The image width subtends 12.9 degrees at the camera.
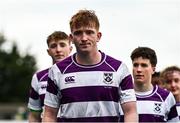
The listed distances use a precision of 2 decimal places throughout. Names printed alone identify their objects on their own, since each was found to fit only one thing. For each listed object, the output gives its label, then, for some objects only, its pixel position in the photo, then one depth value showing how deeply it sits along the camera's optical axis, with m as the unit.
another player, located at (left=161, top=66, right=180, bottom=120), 10.62
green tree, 83.00
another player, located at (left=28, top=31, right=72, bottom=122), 10.18
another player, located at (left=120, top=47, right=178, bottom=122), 8.84
